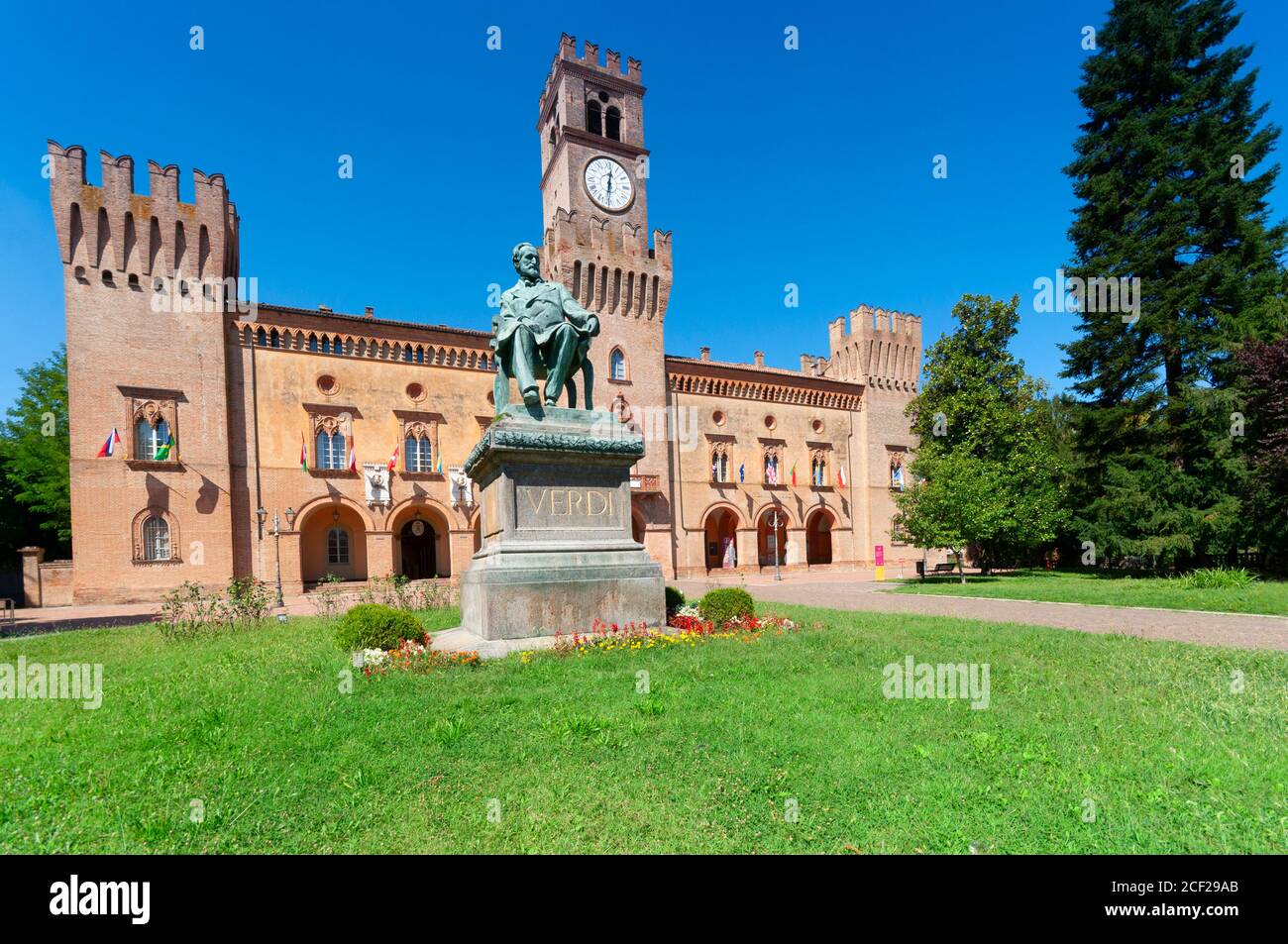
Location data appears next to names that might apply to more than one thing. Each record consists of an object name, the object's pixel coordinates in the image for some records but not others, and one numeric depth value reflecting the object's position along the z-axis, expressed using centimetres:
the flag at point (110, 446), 2327
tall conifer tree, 2189
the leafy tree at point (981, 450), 2339
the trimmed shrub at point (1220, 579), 1628
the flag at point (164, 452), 2408
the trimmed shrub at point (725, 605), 945
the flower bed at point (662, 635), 750
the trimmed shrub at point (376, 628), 755
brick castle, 2409
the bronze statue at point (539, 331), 900
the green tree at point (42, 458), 3052
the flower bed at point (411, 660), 665
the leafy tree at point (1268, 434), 1647
